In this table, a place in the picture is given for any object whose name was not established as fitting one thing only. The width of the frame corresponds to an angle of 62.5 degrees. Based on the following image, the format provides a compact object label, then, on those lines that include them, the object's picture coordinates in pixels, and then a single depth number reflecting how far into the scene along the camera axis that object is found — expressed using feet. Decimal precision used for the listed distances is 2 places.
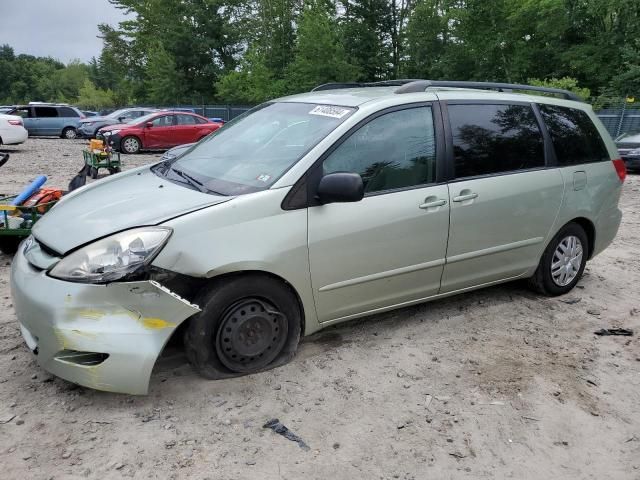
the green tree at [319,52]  106.83
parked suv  74.64
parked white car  52.76
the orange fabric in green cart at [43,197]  17.02
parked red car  56.03
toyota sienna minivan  8.79
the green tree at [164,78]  142.00
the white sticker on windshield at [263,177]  10.23
